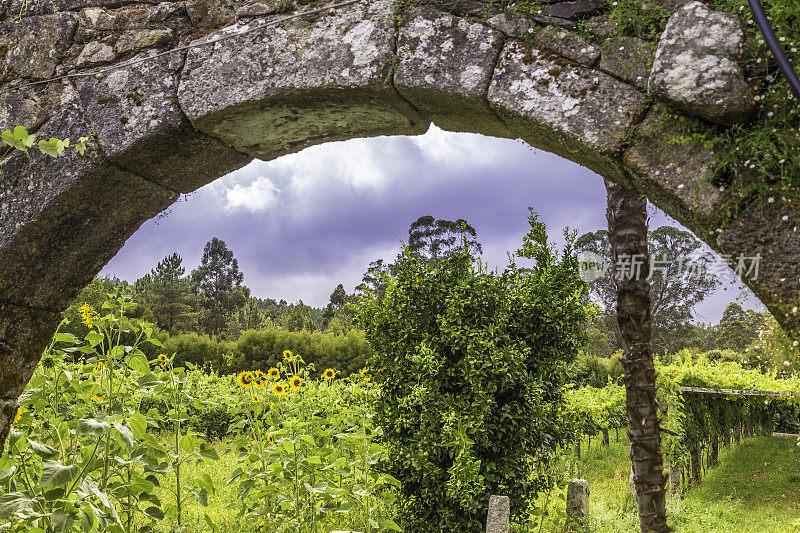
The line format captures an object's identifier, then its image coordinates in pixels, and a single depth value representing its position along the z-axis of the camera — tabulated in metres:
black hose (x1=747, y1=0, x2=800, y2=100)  1.49
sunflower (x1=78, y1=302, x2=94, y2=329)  2.58
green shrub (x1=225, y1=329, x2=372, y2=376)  16.72
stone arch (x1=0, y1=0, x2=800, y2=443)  1.74
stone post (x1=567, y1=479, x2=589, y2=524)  4.48
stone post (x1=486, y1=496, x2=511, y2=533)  3.01
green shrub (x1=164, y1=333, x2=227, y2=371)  17.44
